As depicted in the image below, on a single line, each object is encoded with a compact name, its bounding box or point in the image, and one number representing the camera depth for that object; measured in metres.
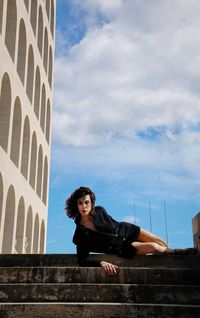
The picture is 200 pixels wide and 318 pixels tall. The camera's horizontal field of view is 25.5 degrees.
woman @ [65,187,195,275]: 5.81
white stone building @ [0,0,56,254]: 19.64
